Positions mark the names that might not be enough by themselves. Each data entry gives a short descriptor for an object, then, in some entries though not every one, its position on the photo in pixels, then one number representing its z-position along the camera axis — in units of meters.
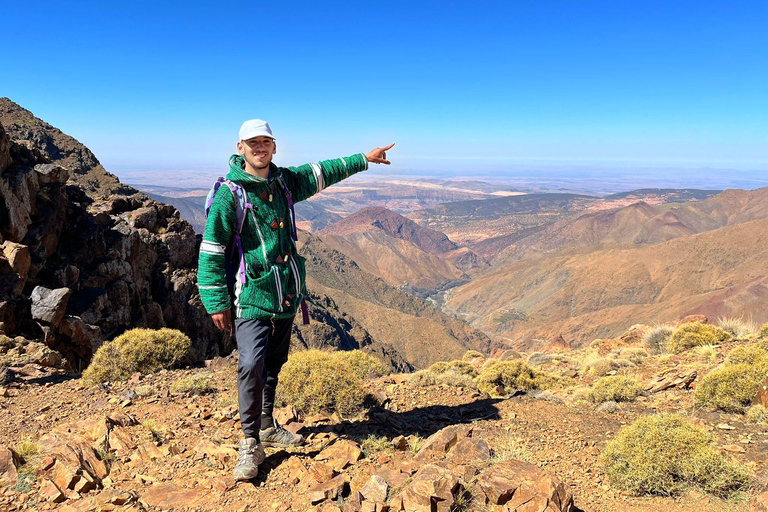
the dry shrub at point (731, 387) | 5.69
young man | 3.33
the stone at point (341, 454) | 3.79
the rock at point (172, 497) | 3.14
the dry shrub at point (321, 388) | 5.49
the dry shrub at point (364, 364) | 6.98
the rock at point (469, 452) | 3.88
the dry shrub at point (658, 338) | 11.73
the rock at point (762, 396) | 5.36
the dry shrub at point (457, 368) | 10.07
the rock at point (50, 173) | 18.42
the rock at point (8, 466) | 3.34
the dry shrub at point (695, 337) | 10.20
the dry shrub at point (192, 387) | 6.18
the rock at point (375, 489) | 3.12
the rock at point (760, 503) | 3.13
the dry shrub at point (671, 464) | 3.72
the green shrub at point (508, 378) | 8.49
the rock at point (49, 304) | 12.41
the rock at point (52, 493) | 3.17
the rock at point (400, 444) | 4.37
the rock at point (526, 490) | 3.00
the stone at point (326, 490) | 3.15
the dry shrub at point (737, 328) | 10.90
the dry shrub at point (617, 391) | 6.83
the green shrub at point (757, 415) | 5.07
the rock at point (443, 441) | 4.14
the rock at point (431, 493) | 2.91
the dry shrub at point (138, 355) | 7.14
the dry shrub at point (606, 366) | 9.41
